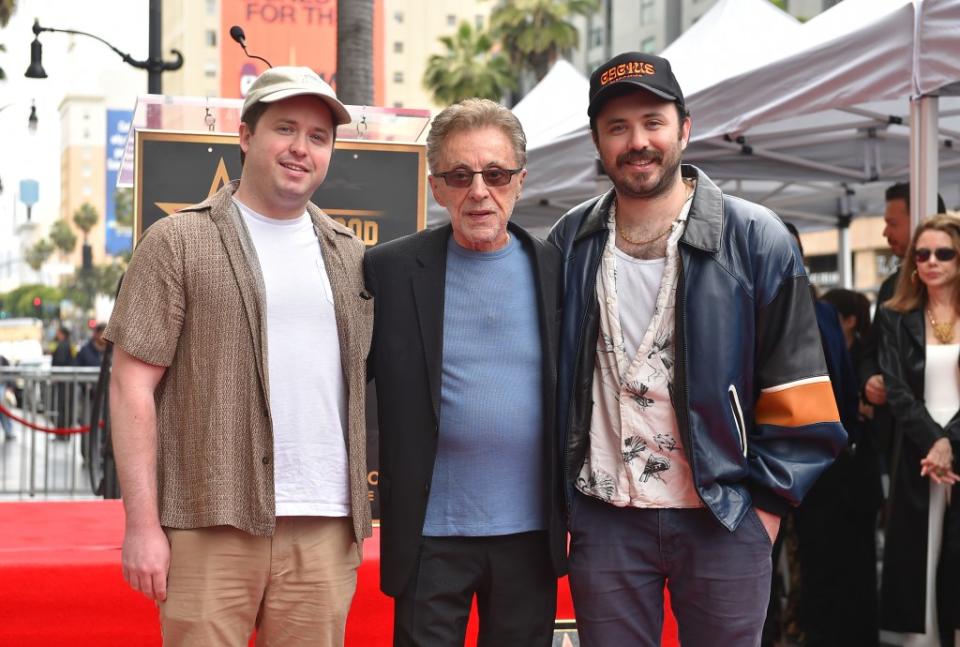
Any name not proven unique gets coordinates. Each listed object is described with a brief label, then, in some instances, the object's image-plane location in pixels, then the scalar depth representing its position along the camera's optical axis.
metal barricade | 10.31
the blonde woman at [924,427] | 5.20
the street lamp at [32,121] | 26.12
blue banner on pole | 21.12
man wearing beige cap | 2.82
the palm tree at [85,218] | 119.75
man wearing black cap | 3.01
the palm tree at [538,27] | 43.34
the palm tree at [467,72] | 45.66
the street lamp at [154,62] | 13.07
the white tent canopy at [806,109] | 5.08
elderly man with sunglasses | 3.00
